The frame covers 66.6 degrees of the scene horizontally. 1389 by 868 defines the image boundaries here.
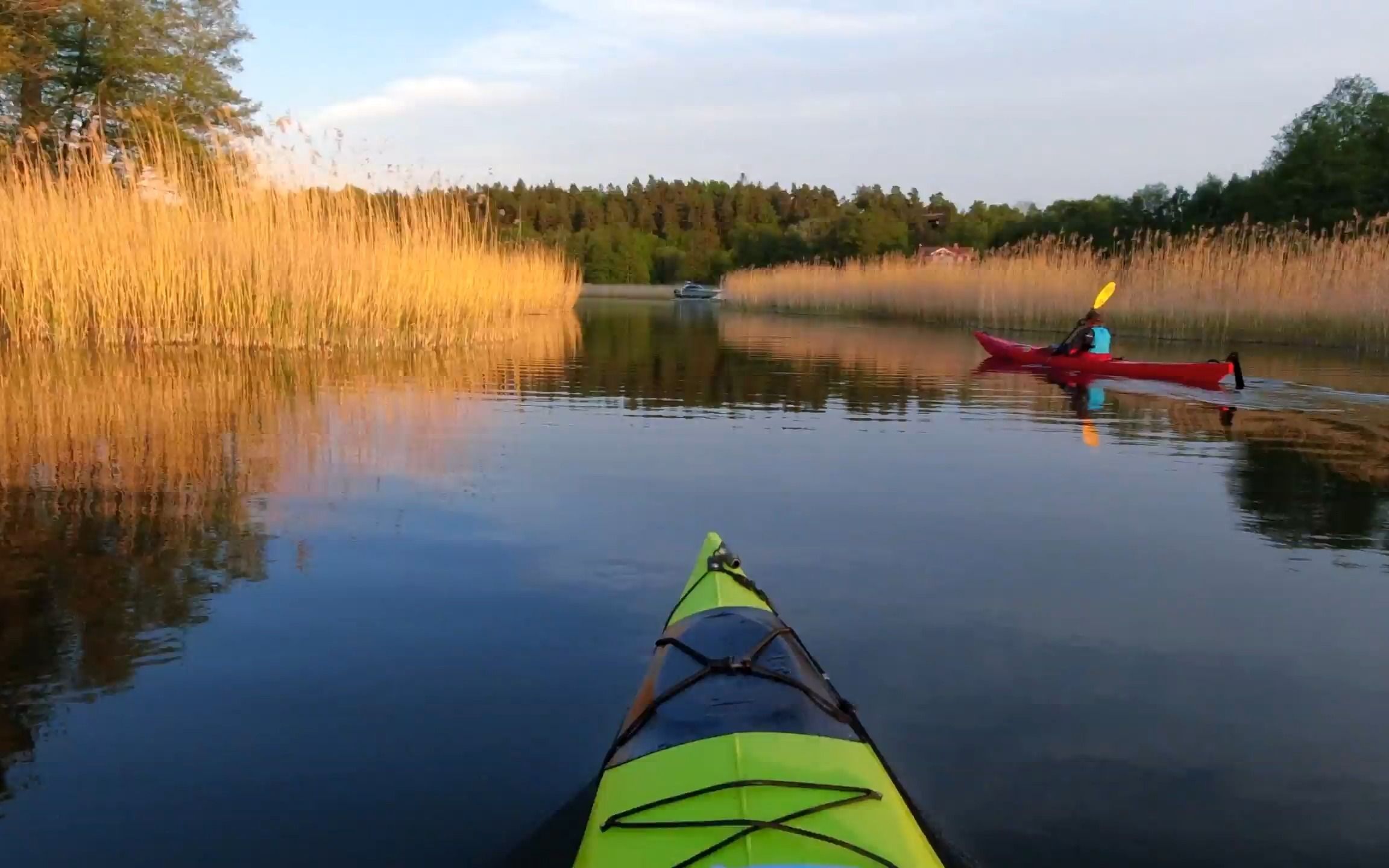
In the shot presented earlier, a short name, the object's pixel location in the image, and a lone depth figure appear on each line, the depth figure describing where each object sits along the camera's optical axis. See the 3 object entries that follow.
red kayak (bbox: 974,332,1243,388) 11.11
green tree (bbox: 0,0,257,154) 20.38
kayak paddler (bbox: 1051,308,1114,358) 12.72
